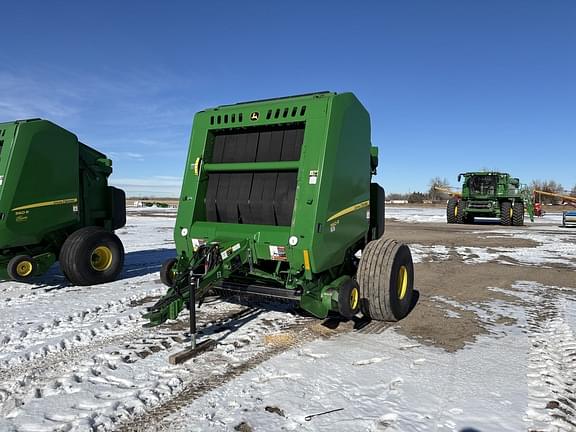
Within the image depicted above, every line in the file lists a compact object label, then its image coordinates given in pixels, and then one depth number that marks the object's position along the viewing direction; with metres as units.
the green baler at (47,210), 6.59
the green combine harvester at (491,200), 23.78
